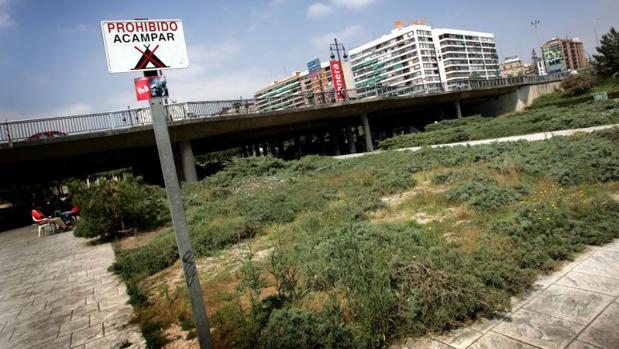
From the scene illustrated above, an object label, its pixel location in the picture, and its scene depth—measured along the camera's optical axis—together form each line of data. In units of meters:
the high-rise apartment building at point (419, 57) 137.25
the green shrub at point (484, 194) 8.02
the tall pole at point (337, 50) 50.72
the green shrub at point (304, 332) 3.74
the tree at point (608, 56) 52.84
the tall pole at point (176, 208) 3.12
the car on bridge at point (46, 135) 18.48
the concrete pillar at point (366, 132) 38.41
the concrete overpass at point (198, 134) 19.73
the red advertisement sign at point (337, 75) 46.78
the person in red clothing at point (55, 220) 16.62
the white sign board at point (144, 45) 3.07
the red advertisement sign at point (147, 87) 3.17
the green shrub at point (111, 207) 11.78
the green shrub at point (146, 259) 7.91
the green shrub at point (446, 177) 11.76
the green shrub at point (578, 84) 54.87
